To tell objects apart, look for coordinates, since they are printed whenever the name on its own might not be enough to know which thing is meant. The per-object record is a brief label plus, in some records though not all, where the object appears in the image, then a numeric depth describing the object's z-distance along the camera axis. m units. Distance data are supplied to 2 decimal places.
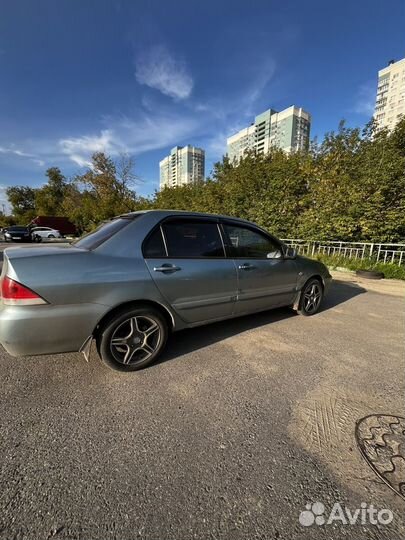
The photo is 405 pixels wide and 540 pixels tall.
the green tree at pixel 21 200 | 47.78
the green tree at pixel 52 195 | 39.75
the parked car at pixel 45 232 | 23.22
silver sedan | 1.99
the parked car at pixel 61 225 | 29.16
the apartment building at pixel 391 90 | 51.91
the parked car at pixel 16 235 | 19.78
